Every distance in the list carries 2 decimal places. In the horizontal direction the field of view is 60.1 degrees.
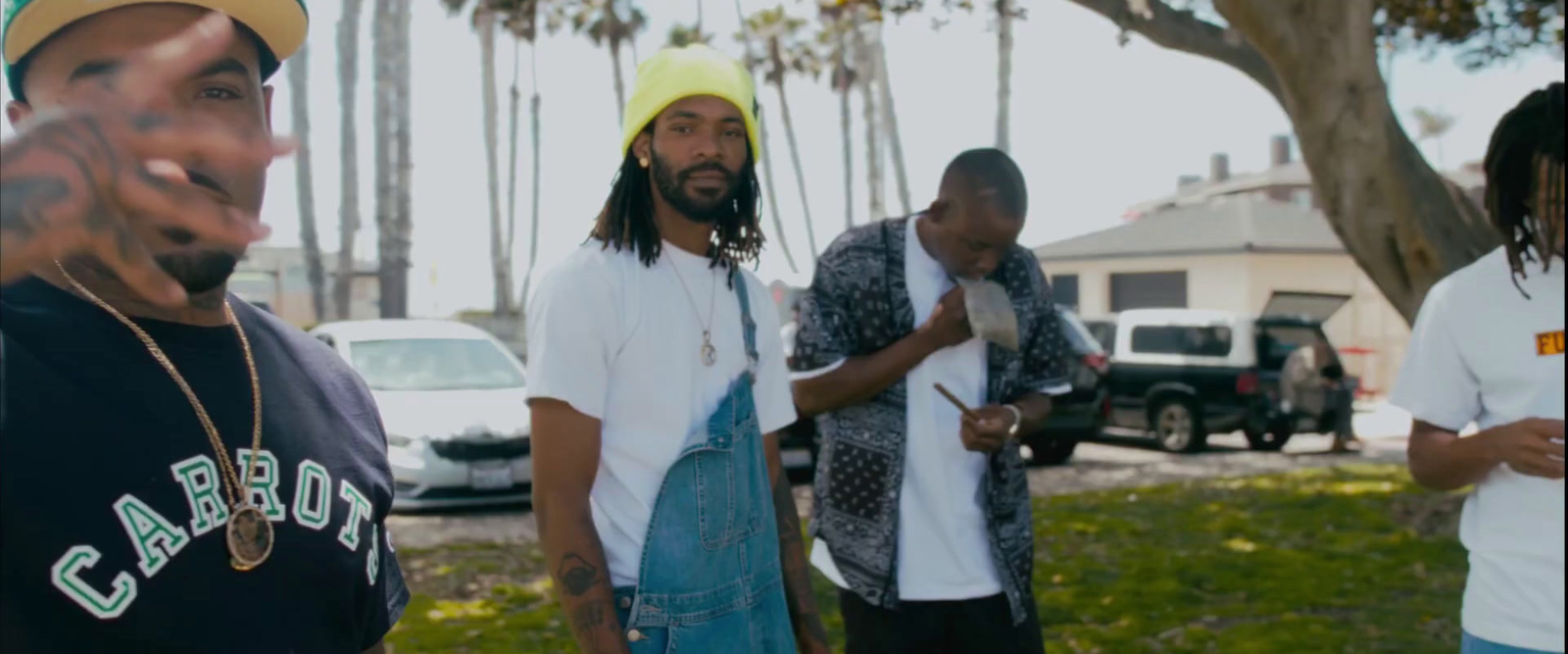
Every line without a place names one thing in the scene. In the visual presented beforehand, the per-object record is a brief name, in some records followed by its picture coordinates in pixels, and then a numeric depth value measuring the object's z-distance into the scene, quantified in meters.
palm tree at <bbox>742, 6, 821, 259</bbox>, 36.06
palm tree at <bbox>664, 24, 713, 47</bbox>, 34.17
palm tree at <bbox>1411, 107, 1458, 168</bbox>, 78.71
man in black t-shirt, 1.35
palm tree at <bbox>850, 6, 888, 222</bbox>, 33.44
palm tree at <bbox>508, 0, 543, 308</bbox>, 33.74
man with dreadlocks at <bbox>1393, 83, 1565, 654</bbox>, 2.43
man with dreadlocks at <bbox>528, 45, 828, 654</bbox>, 2.44
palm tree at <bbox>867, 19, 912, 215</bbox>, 33.78
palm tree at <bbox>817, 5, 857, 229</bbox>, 35.69
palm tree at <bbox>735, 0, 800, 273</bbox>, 37.28
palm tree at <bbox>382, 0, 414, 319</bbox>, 21.50
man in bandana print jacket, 3.31
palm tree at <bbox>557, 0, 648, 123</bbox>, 36.51
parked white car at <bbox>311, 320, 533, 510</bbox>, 10.13
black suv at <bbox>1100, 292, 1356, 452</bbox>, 16.06
